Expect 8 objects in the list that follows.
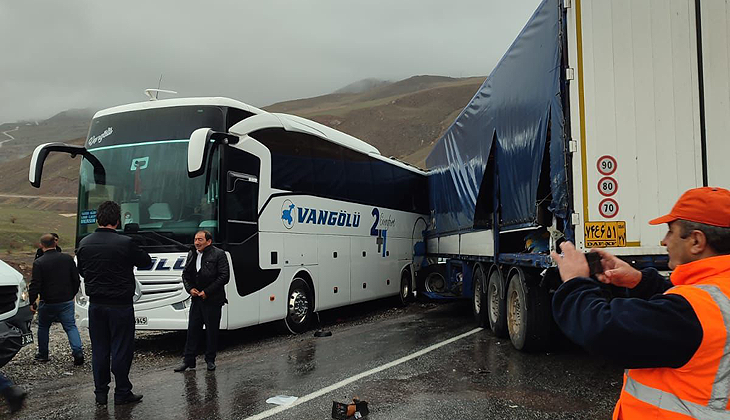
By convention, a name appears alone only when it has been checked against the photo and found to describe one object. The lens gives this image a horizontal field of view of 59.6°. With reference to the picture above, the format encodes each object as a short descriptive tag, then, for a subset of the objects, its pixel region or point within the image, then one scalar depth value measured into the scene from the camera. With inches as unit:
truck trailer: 253.4
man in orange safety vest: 76.8
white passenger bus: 359.3
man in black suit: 309.1
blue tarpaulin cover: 272.7
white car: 257.6
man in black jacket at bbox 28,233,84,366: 341.7
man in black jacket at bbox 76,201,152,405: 244.7
